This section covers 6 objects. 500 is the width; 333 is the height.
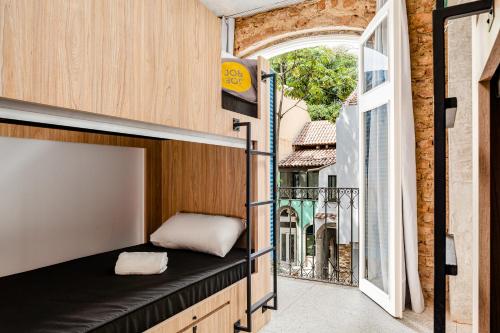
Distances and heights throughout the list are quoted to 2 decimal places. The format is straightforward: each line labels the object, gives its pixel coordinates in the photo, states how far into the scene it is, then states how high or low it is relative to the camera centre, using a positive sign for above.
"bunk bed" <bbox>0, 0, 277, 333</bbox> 1.29 +0.23
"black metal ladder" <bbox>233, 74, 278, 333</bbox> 2.35 -0.56
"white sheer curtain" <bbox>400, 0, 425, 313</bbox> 3.04 -0.08
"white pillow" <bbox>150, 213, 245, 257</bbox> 2.55 -0.44
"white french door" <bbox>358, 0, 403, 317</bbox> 2.93 +0.11
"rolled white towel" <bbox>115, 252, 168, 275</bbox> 2.01 -0.51
